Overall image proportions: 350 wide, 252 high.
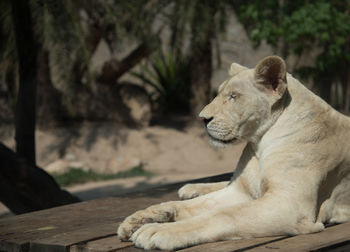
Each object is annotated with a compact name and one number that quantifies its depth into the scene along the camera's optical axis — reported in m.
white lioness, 5.45
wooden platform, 5.16
